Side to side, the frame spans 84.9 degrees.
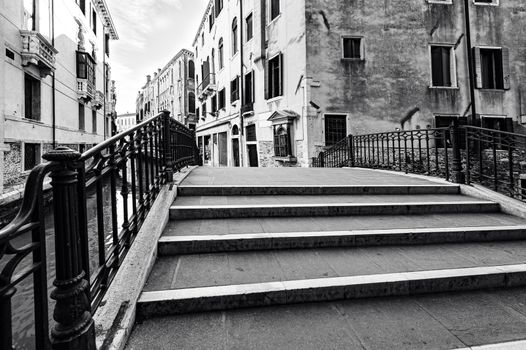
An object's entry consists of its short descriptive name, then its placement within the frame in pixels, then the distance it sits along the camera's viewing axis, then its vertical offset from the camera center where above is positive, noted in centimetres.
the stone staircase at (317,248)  232 -71
